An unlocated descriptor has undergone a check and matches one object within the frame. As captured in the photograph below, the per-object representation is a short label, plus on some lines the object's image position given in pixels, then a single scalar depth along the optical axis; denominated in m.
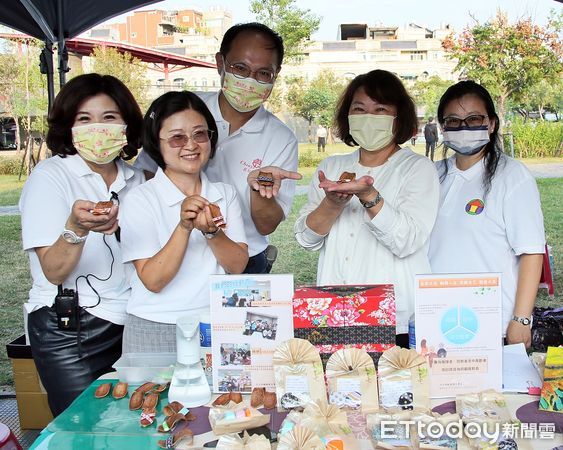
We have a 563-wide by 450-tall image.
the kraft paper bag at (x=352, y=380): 1.32
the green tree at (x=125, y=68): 10.04
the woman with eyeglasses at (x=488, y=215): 2.02
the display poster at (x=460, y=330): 1.39
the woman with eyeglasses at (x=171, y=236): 1.62
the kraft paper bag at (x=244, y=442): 1.12
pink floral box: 1.37
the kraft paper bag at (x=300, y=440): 1.07
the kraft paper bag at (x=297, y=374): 1.32
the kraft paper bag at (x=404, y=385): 1.32
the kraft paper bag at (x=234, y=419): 1.24
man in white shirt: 2.27
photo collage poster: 1.42
